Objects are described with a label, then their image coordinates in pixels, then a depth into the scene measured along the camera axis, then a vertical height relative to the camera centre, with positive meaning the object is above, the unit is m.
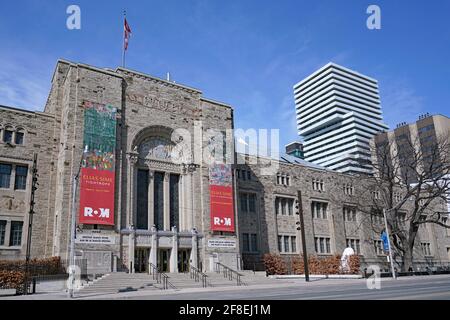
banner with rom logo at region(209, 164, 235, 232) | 36.34 +4.90
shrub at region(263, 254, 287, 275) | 41.19 -1.38
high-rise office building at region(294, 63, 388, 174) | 158.25 +54.39
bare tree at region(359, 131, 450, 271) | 44.47 +5.81
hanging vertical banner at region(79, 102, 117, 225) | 29.56 +6.64
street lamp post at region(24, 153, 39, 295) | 22.64 +1.04
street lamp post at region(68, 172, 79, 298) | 20.86 -0.43
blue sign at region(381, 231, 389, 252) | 40.78 +0.82
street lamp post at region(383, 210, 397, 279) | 35.50 -1.12
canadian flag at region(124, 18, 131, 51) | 35.81 +19.30
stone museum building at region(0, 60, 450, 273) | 30.02 +6.20
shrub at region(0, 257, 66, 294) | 24.75 -0.69
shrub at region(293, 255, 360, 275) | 43.44 -1.72
